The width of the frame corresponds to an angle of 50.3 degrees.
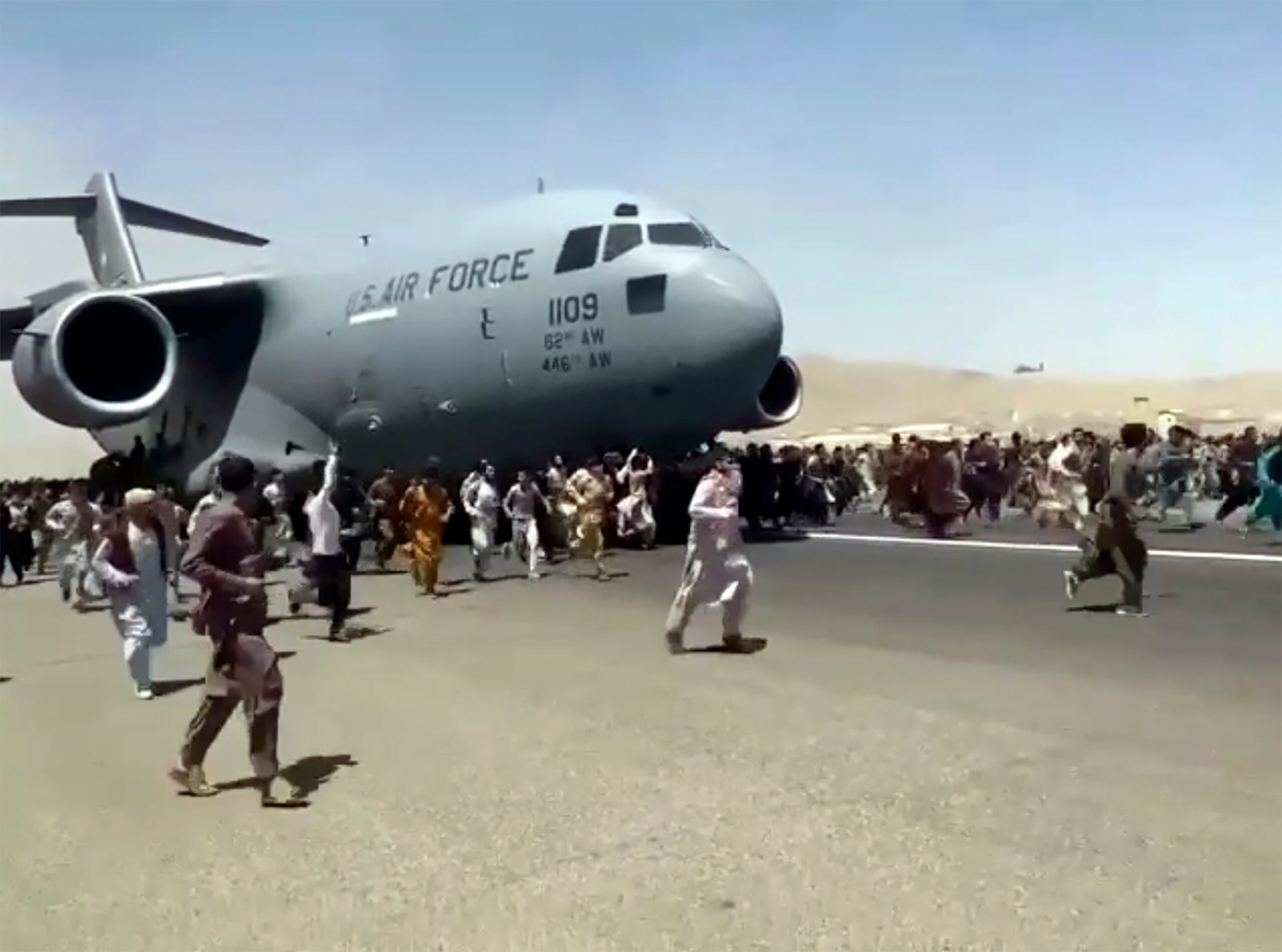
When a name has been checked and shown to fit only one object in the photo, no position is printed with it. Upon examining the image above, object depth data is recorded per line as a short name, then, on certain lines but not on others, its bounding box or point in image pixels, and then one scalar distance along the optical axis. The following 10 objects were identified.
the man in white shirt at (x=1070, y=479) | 18.81
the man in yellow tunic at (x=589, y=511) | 14.23
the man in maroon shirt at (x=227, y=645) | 5.99
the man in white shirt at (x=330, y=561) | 10.45
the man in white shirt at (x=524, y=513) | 14.65
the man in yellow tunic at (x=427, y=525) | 13.02
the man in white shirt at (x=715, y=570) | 9.08
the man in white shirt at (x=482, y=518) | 14.34
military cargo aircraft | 14.97
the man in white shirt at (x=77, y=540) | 14.26
